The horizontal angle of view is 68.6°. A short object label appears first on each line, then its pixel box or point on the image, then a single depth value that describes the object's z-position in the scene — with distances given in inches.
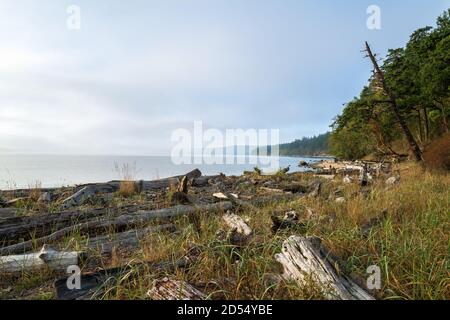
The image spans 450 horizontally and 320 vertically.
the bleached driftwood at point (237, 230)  152.8
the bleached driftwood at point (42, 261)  144.3
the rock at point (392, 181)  391.9
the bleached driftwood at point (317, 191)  326.6
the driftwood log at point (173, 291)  102.8
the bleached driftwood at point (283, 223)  174.1
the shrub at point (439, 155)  458.6
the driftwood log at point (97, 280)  108.4
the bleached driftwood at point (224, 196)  302.0
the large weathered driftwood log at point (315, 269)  102.2
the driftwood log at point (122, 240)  173.8
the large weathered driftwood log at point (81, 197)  305.1
